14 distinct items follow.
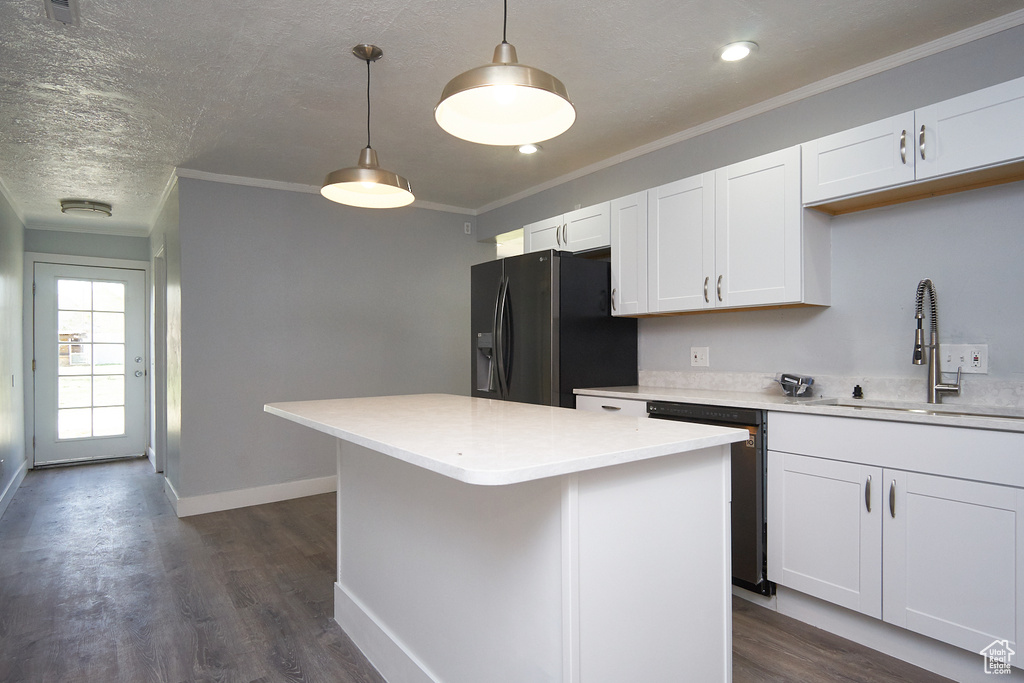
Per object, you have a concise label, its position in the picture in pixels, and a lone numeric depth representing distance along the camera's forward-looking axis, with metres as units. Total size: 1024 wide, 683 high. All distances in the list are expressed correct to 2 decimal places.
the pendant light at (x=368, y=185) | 2.24
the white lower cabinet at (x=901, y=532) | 1.79
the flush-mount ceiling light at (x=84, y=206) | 4.80
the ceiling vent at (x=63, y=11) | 2.08
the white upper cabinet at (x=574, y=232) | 3.54
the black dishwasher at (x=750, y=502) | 2.43
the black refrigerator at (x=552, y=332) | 3.37
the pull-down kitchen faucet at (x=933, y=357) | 2.27
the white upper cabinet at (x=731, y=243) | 2.58
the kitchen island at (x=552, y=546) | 1.27
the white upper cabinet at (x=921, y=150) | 1.97
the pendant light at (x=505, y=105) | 1.39
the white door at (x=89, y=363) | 5.60
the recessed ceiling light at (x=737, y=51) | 2.42
